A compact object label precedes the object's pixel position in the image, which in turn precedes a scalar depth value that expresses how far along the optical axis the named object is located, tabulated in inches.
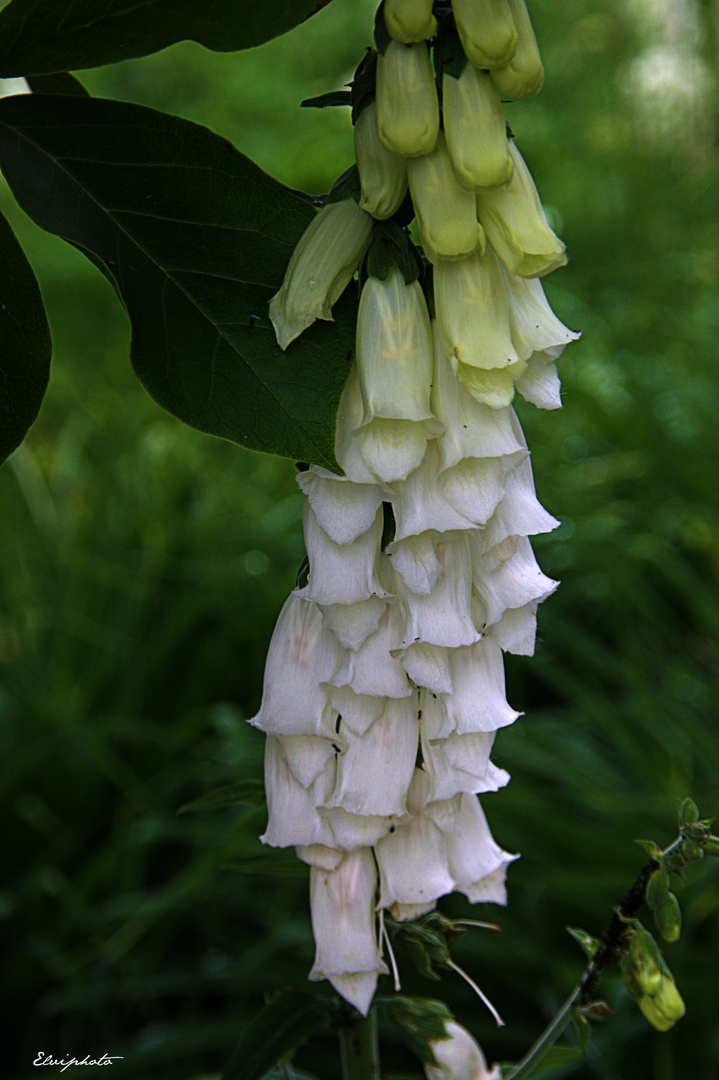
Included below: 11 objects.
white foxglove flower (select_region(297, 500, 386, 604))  46.1
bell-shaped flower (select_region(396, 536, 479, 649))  46.3
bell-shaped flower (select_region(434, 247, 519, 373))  45.2
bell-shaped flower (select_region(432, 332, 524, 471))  45.6
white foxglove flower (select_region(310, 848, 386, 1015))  47.8
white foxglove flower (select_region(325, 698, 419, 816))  47.1
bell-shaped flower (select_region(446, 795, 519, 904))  48.5
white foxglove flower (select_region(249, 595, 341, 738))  47.1
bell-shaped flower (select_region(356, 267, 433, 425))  45.2
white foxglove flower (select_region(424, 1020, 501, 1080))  50.2
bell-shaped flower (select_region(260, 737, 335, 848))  47.6
